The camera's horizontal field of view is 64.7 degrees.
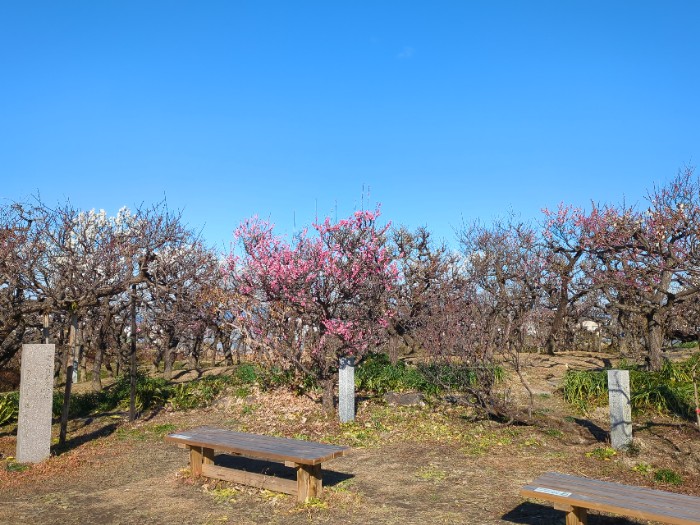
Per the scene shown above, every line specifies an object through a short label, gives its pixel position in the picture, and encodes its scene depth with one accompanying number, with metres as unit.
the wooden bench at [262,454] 6.25
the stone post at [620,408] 8.34
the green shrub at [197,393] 13.25
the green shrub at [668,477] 6.96
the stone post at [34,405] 8.43
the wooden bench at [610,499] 4.25
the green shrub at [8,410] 11.30
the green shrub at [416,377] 10.93
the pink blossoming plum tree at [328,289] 10.92
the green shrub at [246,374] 14.52
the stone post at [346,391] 10.69
